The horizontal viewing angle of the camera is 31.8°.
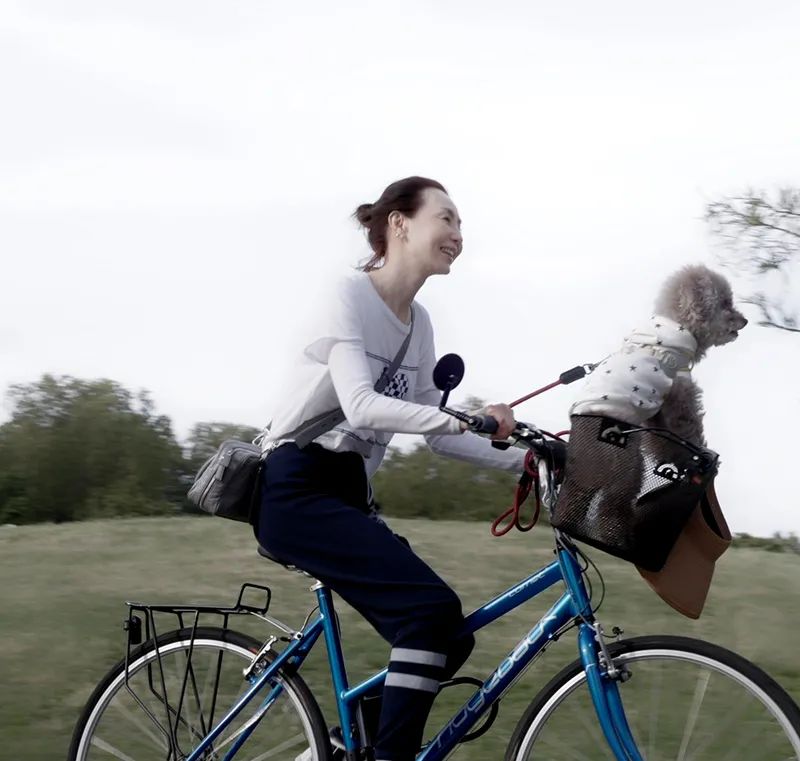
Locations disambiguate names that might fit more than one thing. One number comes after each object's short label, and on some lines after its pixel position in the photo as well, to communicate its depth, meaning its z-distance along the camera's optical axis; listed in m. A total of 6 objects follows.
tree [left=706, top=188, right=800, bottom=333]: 8.07
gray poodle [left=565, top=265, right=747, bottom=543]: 3.47
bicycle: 3.54
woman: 3.64
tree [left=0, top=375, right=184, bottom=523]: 13.60
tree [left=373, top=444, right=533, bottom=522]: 12.25
